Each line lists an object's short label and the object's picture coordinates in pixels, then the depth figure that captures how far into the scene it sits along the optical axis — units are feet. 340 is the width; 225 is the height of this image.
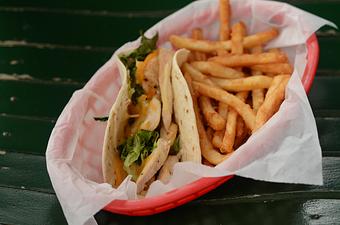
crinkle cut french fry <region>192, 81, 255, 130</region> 2.90
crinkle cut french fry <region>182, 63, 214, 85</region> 3.03
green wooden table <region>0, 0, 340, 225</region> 2.86
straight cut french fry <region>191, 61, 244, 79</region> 3.03
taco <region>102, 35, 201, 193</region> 2.89
